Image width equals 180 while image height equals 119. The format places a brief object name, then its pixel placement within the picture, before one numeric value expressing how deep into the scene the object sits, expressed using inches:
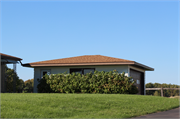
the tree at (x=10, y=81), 1251.2
